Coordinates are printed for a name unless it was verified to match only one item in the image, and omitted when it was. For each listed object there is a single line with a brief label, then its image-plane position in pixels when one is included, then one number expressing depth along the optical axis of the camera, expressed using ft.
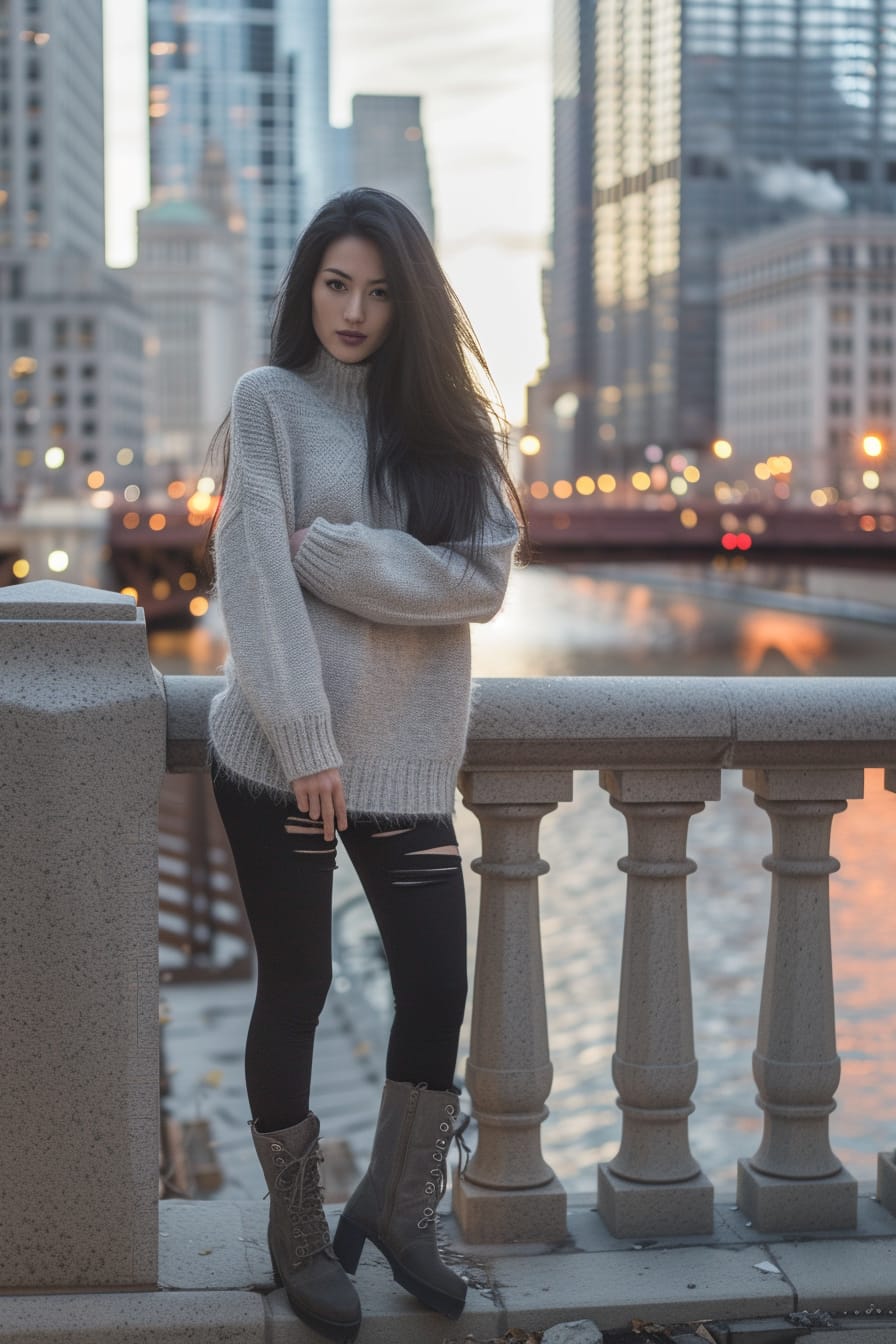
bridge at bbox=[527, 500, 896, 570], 174.50
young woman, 10.08
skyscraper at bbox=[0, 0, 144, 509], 429.38
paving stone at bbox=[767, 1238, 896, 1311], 10.89
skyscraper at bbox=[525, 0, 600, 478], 635.25
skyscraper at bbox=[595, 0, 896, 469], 563.07
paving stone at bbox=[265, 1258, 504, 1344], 10.63
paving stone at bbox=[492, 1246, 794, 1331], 10.78
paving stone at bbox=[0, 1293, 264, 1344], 10.37
